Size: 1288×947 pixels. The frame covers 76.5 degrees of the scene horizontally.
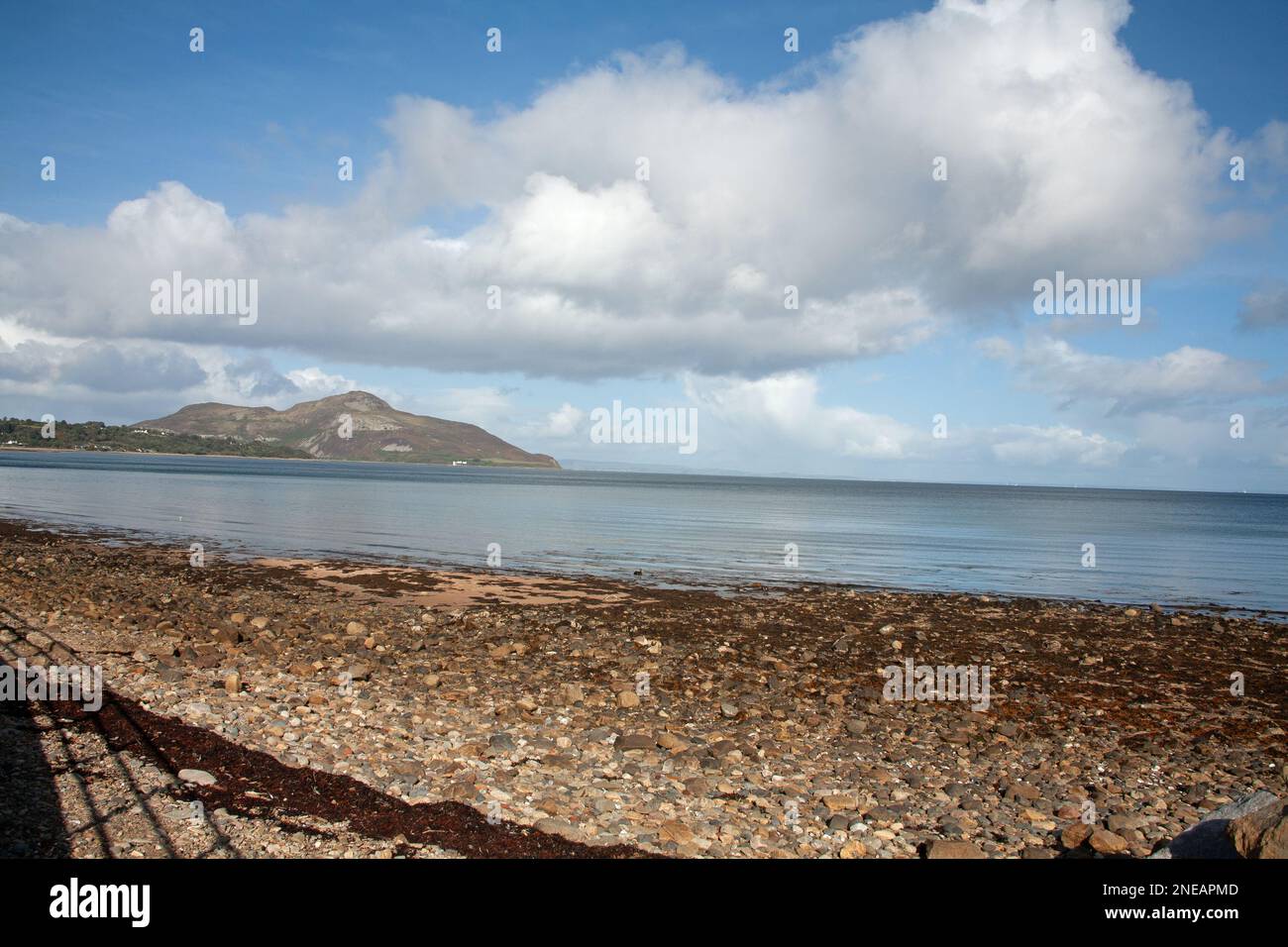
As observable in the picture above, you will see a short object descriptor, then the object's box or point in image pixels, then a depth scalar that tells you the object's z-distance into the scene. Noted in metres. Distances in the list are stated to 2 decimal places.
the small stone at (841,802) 11.16
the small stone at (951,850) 9.64
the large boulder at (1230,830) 7.95
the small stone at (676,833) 9.98
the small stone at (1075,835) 10.24
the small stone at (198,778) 10.68
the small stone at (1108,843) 10.02
